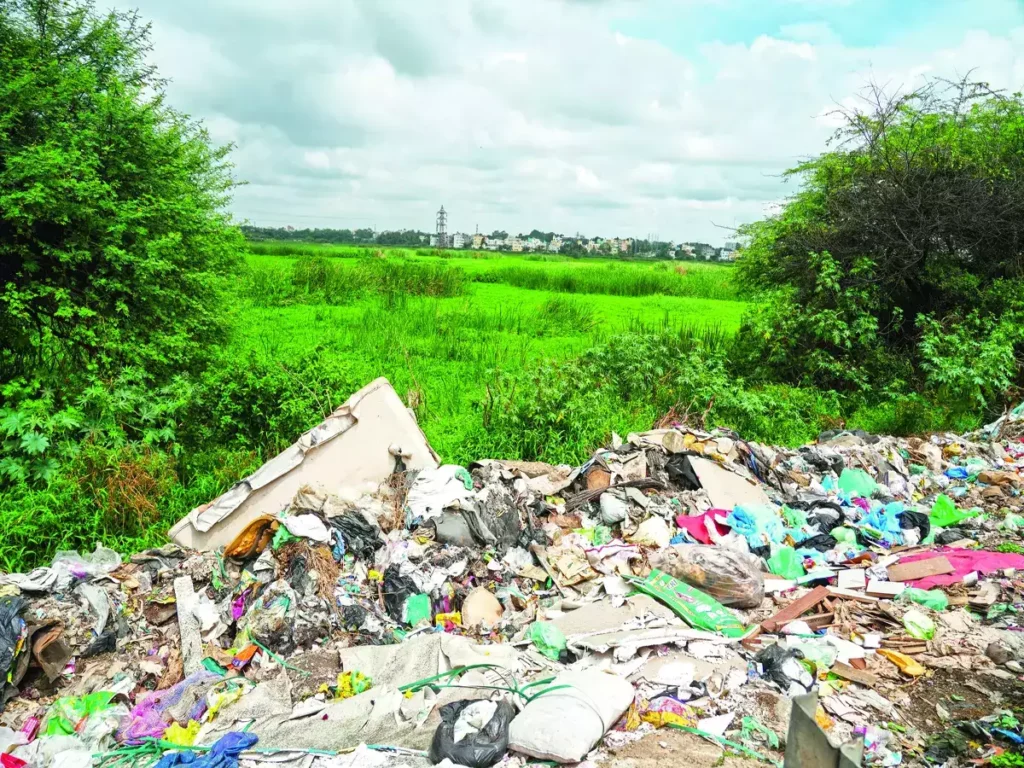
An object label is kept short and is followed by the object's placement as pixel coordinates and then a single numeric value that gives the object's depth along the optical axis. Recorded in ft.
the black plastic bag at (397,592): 13.64
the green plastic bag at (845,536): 16.53
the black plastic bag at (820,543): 16.22
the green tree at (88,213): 18.76
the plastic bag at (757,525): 15.98
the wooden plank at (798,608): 12.39
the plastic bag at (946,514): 17.62
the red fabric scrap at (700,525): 16.26
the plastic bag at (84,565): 13.48
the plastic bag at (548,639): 11.68
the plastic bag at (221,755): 8.92
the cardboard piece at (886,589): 13.44
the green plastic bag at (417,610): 13.47
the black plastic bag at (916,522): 17.07
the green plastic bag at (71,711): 10.71
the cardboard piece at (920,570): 14.05
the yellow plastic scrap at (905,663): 10.64
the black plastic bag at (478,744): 8.42
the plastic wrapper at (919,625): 11.70
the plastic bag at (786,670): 10.28
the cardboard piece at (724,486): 18.04
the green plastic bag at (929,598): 12.89
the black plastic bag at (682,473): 18.35
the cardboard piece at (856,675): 10.31
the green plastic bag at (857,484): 19.25
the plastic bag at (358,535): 14.58
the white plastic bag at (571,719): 8.36
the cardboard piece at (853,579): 13.96
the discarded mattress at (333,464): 15.15
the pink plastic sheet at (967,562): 13.82
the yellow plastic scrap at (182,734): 10.24
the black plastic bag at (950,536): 16.42
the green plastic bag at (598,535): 16.24
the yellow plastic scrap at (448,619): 13.44
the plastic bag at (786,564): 14.94
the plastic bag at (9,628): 11.01
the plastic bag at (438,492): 15.81
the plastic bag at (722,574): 13.28
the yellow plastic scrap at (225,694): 10.87
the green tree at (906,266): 30.35
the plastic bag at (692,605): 12.26
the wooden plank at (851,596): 13.17
